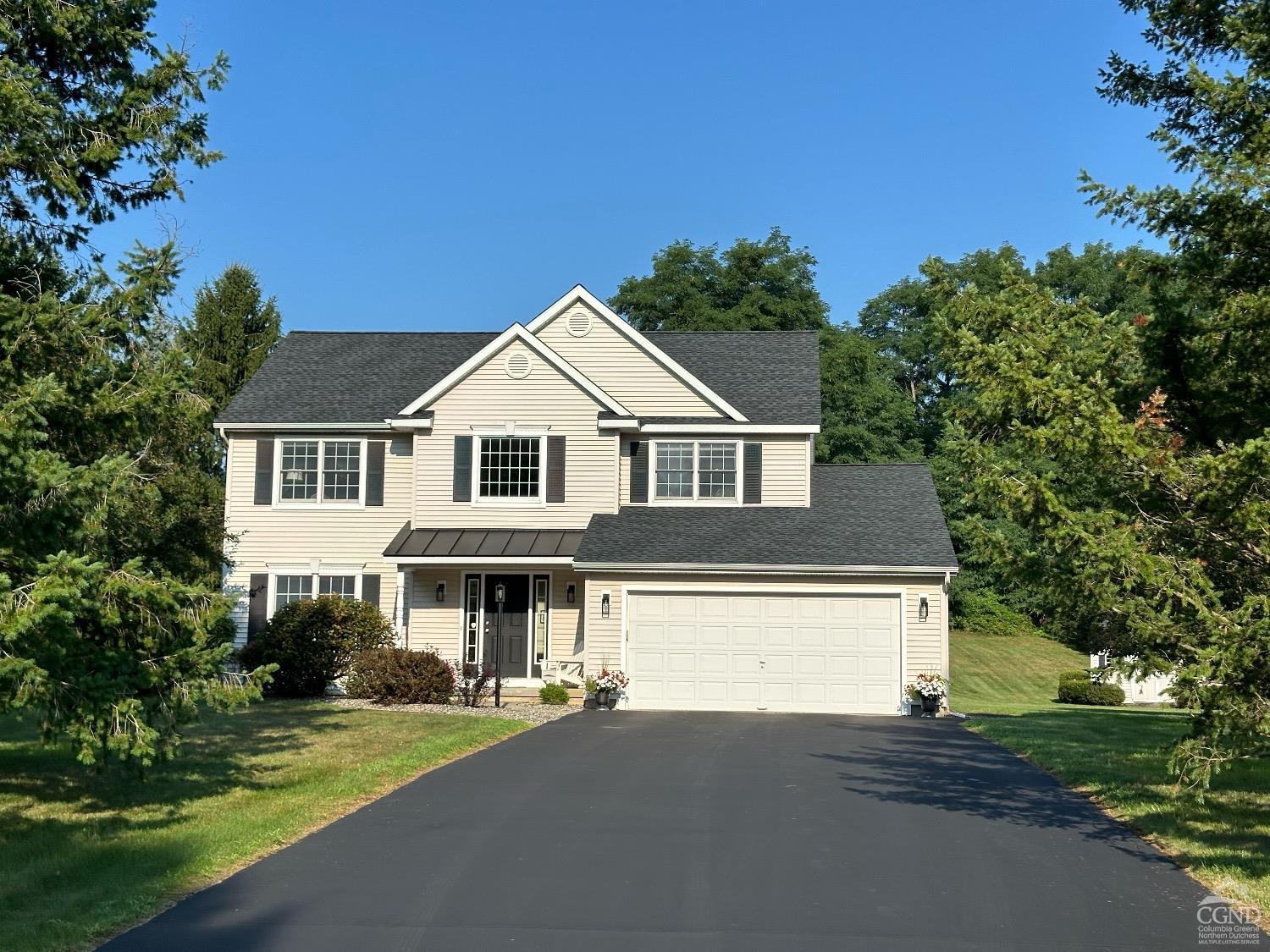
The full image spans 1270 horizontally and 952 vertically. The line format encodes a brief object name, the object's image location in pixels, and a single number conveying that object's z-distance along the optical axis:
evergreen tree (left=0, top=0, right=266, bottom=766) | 9.78
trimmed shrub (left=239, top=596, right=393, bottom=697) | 24.00
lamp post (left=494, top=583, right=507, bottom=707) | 22.34
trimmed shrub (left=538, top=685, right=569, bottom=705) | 23.36
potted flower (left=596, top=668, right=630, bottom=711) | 22.73
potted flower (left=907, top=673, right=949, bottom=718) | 22.41
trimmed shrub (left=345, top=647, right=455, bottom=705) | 22.45
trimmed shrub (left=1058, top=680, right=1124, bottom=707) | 33.06
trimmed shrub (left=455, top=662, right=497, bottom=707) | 22.64
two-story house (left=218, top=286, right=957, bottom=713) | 22.91
